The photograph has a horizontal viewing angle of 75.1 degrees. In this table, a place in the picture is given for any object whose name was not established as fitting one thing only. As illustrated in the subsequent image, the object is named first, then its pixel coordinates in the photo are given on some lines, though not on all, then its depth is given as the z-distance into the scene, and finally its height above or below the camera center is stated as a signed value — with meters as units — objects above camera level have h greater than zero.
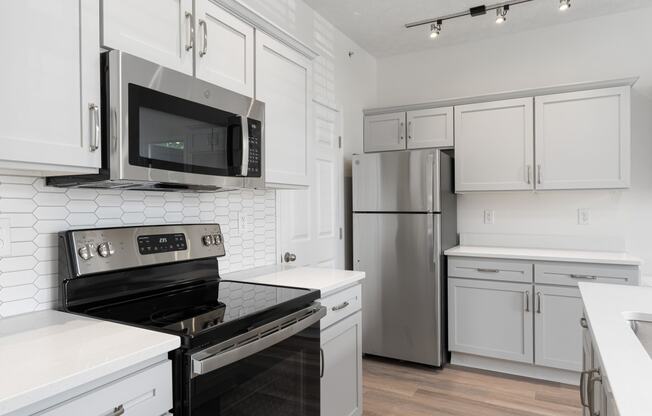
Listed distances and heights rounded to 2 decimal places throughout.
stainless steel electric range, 1.22 -0.36
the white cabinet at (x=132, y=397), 0.93 -0.45
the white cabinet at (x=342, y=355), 1.99 -0.74
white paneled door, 2.73 -0.03
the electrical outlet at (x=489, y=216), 3.60 -0.09
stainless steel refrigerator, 3.15 -0.32
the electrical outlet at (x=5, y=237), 1.33 -0.09
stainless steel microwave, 1.30 +0.27
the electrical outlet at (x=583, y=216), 3.27 -0.09
